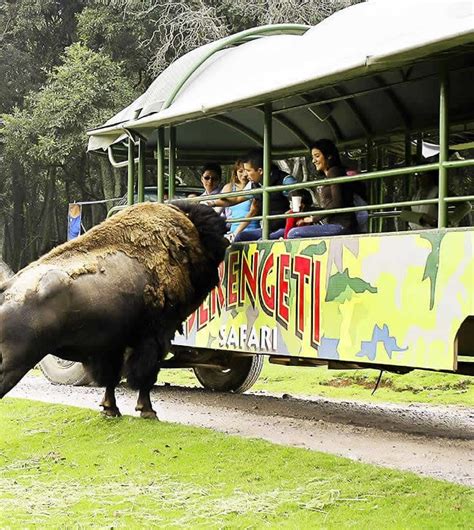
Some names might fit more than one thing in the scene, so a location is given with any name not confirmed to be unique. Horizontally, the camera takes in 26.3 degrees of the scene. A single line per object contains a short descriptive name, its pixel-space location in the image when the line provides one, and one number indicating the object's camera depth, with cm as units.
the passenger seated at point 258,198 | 943
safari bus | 693
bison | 791
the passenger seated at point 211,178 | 1066
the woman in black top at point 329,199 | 841
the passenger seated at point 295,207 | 884
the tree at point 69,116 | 2483
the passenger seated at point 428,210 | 781
